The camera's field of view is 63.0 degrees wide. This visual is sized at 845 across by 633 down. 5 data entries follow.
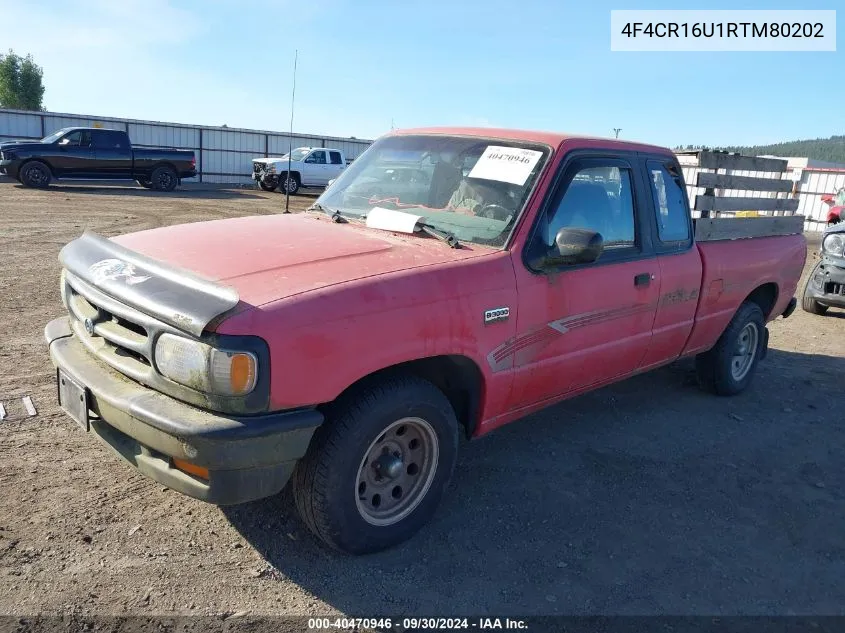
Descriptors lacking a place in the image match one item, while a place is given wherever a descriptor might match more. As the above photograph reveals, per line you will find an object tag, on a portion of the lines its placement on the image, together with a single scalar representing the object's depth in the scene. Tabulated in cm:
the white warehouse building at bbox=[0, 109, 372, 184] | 2603
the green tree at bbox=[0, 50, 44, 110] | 5984
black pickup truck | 1941
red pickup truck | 257
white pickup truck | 2531
